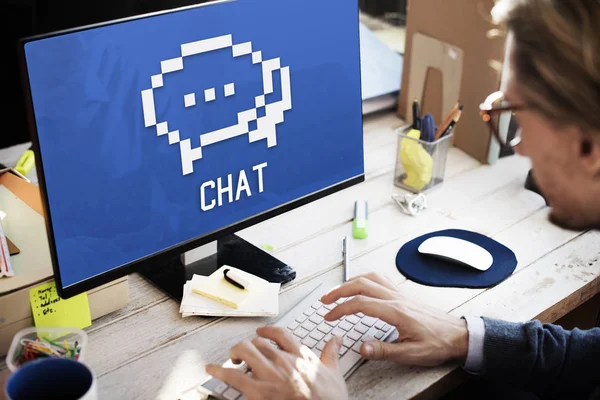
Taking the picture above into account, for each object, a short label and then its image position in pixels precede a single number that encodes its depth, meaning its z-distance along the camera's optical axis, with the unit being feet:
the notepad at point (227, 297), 3.57
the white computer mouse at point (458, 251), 4.00
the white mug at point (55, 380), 2.70
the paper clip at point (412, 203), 4.59
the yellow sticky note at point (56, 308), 3.29
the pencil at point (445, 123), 4.73
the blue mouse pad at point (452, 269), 3.90
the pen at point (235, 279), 3.70
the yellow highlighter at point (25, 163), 4.68
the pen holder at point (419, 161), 4.78
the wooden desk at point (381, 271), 3.22
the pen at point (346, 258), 3.93
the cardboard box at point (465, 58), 4.99
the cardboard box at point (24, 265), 3.24
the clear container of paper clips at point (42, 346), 2.84
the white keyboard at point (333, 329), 3.27
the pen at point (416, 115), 4.84
